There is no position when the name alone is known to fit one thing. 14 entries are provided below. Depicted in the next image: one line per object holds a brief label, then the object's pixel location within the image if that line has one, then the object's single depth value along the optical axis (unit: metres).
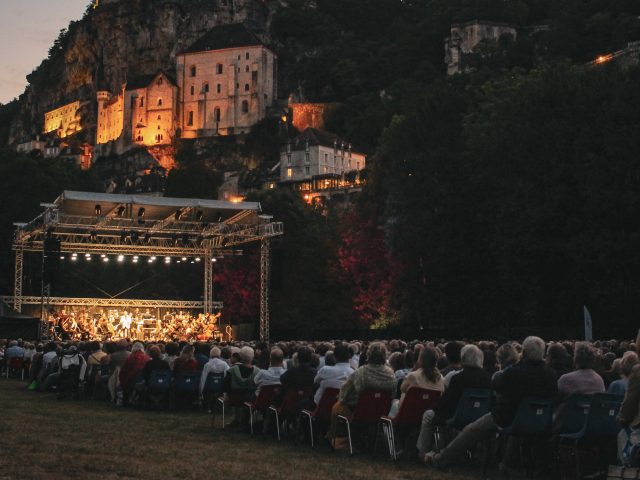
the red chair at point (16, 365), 24.02
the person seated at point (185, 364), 15.64
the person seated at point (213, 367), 14.71
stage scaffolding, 31.95
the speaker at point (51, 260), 29.70
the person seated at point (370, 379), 10.27
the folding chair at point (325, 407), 10.98
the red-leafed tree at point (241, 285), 49.66
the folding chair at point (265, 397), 12.08
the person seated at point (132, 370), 16.05
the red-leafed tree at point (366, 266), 44.94
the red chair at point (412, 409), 9.93
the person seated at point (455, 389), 9.48
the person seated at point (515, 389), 8.88
